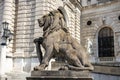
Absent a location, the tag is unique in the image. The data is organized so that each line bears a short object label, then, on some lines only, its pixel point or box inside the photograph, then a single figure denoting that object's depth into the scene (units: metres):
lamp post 16.78
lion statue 7.31
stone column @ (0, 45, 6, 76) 17.45
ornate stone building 19.11
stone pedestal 6.96
